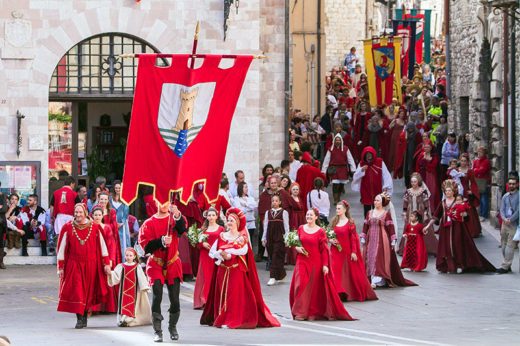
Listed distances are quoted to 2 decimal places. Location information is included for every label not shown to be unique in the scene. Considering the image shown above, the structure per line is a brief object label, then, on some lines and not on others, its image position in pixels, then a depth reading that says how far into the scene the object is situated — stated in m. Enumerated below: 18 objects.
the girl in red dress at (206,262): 23.23
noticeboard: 30.84
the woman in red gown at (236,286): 21.23
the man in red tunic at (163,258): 19.45
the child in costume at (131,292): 21.36
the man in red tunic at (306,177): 31.83
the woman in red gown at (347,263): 24.42
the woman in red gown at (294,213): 28.80
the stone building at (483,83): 33.06
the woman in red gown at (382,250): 26.09
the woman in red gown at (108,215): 24.73
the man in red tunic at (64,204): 29.47
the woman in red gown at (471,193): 31.22
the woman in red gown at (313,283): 22.36
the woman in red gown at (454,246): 28.06
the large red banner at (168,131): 18.78
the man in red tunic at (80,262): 21.45
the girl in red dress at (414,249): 28.36
